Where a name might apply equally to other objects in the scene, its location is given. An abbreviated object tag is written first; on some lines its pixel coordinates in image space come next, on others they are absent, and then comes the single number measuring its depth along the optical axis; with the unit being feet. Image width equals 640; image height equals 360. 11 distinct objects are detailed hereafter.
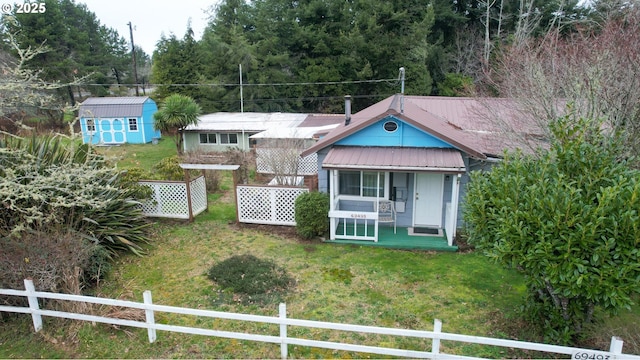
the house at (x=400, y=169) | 33.22
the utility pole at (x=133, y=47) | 114.01
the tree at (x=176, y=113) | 71.51
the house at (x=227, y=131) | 76.95
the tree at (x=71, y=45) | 102.53
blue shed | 88.28
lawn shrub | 25.31
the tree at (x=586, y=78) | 24.91
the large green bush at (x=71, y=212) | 22.52
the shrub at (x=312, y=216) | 34.65
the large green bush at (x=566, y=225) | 14.78
